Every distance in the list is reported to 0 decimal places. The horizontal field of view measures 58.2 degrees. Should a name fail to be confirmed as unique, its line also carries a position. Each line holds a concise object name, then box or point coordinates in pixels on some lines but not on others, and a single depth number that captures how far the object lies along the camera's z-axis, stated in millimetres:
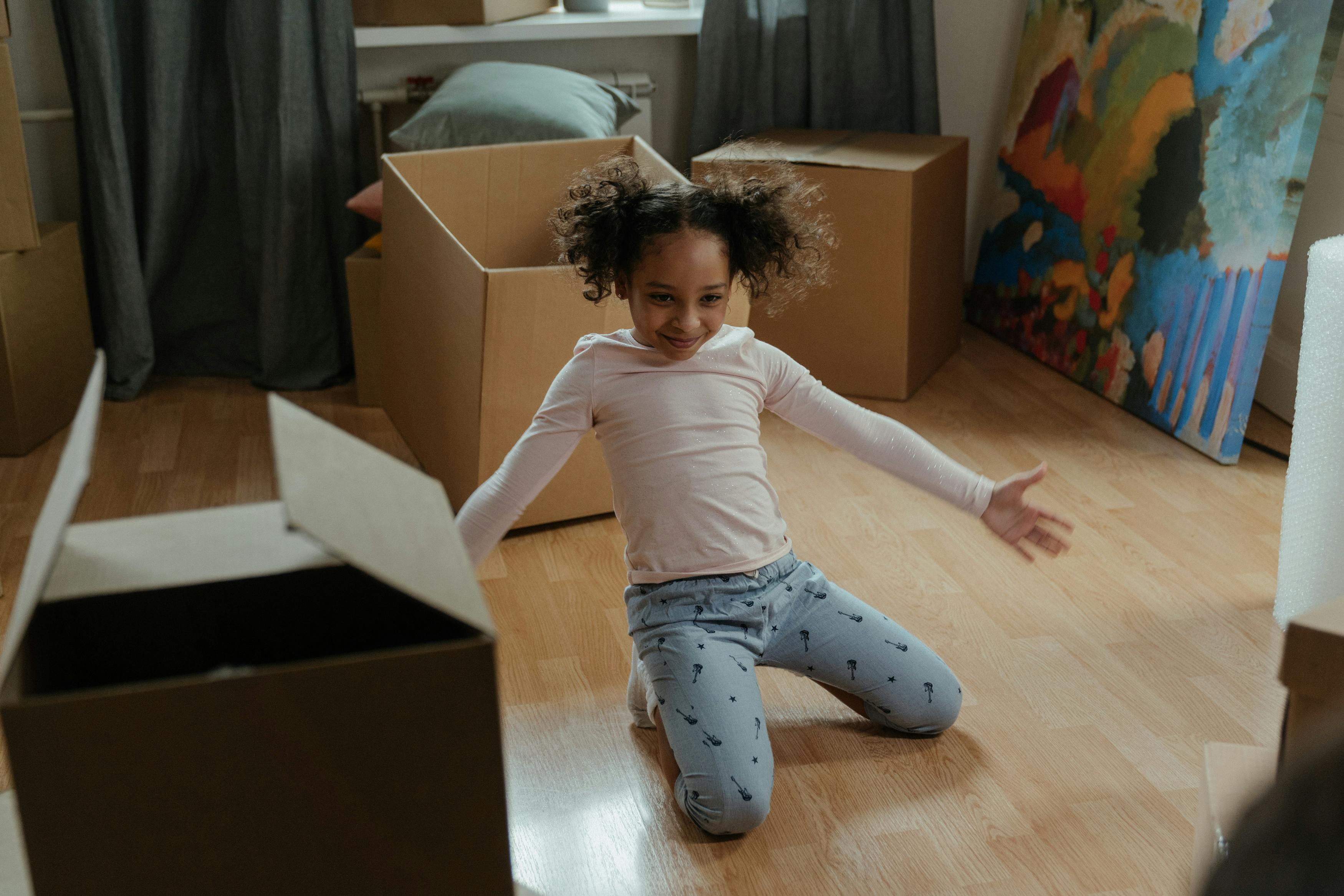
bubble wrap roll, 1442
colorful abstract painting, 2043
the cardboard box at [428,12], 2551
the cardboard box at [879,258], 2342
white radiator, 2729
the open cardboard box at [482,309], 1746
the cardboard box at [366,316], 2316
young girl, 1292
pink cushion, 2357
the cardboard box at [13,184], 2021
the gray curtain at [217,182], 2373
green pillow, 2312
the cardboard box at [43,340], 2152
